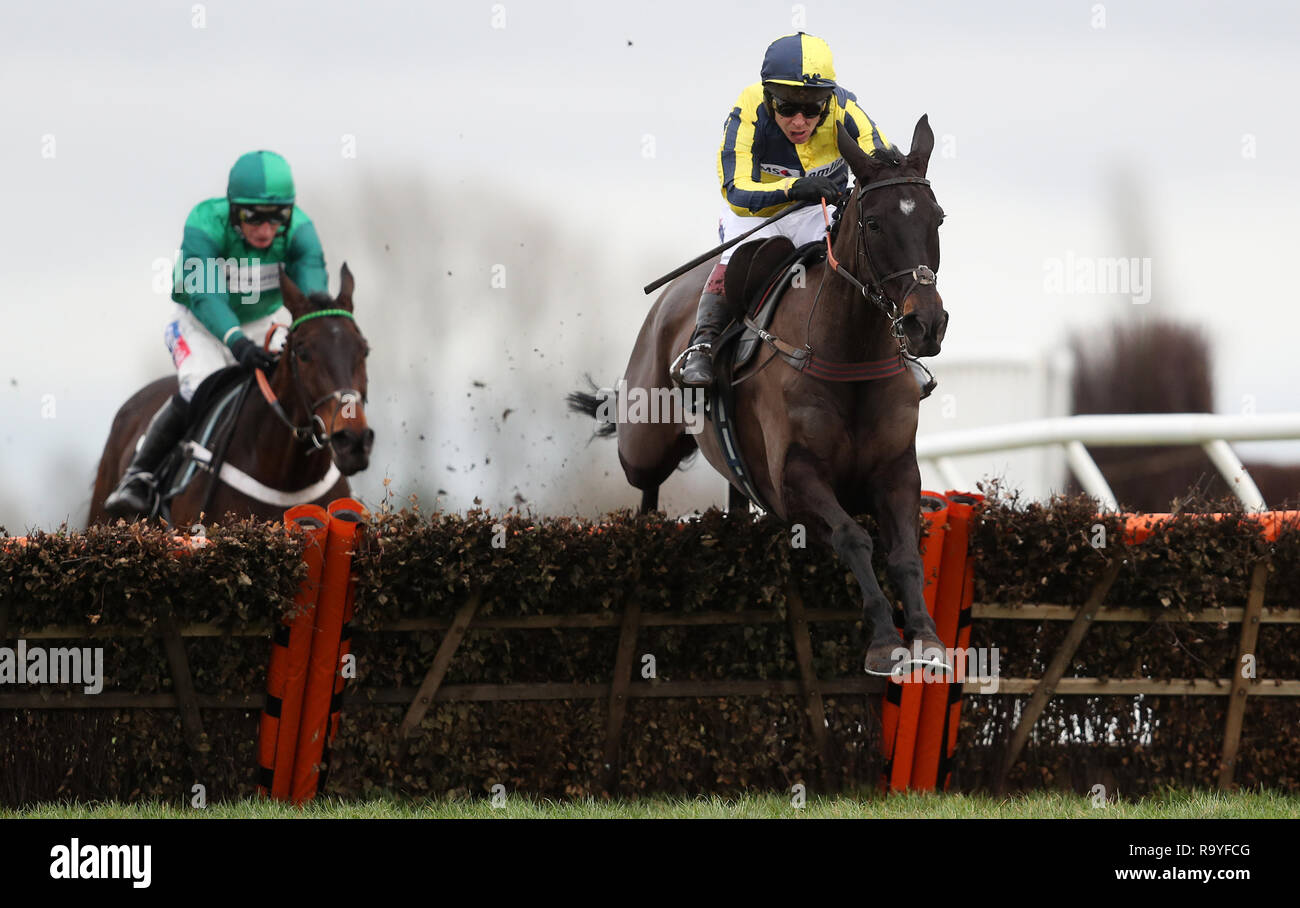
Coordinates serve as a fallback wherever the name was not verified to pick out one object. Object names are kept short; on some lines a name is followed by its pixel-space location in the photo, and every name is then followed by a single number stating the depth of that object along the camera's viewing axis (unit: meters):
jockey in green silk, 16.97
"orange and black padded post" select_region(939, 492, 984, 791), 12.05
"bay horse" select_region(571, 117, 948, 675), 10.85
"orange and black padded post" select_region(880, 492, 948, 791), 11.97
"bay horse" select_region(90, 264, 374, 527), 15.67
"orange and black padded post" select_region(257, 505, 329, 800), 11.40
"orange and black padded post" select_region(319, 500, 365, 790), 11.49
